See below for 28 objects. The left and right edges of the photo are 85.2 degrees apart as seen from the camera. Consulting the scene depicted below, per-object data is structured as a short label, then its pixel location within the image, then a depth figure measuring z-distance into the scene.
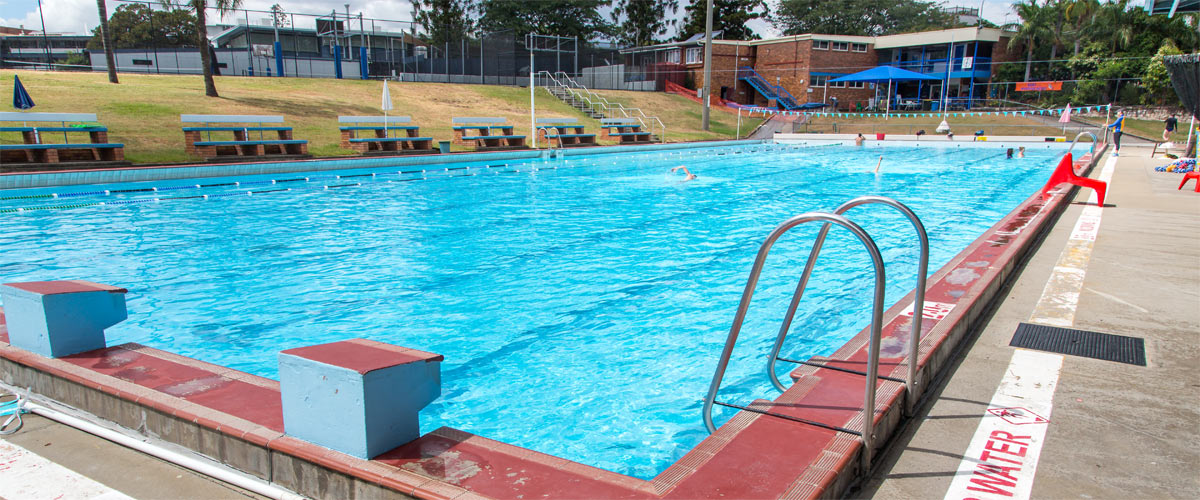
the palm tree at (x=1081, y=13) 42.66
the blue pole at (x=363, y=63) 31.75
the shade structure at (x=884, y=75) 35.16
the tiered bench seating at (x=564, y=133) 23.43
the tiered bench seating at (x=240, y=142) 16.61
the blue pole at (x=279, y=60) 29.91
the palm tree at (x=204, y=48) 22.14
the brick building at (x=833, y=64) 42.66
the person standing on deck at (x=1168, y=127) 21.24
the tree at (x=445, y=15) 55.84
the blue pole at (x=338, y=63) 31.70
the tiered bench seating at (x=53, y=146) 13.88
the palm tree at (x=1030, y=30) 42.84
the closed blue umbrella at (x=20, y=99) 14.20
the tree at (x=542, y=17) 54.19
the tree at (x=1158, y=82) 33.38
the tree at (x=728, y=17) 62.97
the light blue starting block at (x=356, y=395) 2.29
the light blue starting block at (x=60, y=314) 3.30
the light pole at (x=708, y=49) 33.12
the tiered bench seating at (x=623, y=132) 27.05
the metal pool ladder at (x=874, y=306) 2.39
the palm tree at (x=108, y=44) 22.97
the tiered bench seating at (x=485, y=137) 22.05
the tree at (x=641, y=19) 65.19
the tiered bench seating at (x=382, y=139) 19.53
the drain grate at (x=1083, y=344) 3.64
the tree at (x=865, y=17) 60.91
